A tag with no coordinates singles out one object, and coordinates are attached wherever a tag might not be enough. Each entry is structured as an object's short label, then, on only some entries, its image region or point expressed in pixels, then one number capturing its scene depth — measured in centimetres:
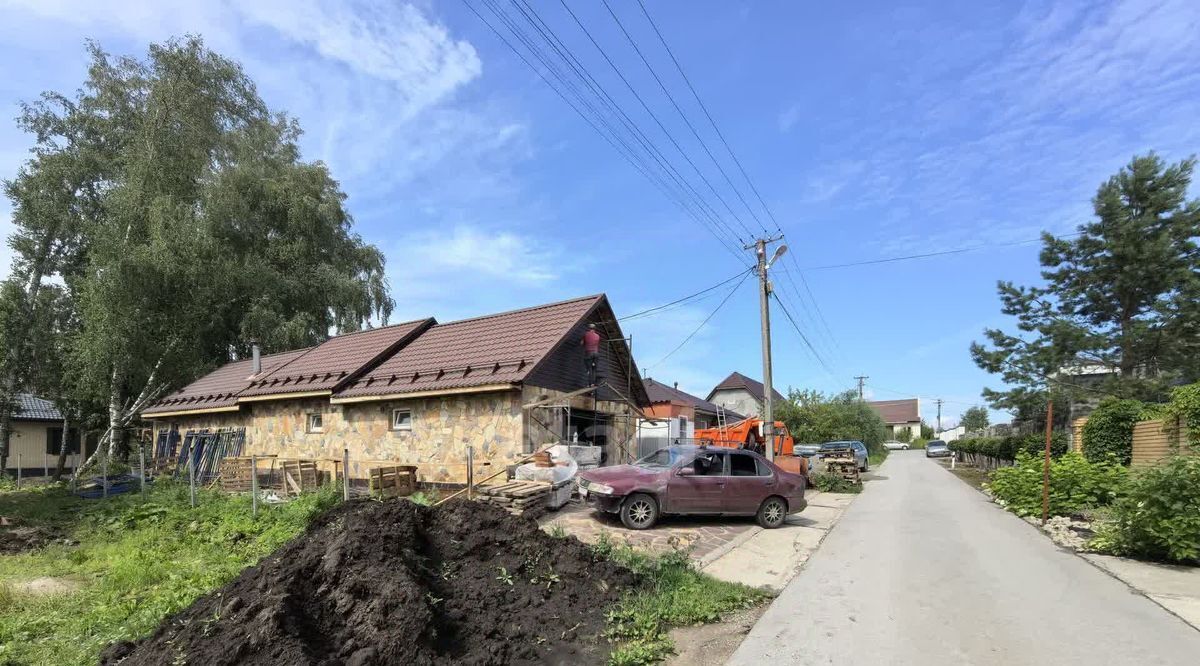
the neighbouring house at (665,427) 2161
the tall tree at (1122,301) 2303
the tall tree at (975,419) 9204
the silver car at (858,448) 3095
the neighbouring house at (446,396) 1420
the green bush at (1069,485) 1359
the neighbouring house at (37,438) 3141
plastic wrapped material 1220
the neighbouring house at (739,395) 5625
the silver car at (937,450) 5400
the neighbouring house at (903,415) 10331
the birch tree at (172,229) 2536
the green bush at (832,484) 2131
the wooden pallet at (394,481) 1291
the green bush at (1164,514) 898
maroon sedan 1120
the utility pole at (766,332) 1814
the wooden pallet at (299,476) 1547
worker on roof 1700
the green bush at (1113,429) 1745
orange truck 2148
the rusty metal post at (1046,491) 1353
